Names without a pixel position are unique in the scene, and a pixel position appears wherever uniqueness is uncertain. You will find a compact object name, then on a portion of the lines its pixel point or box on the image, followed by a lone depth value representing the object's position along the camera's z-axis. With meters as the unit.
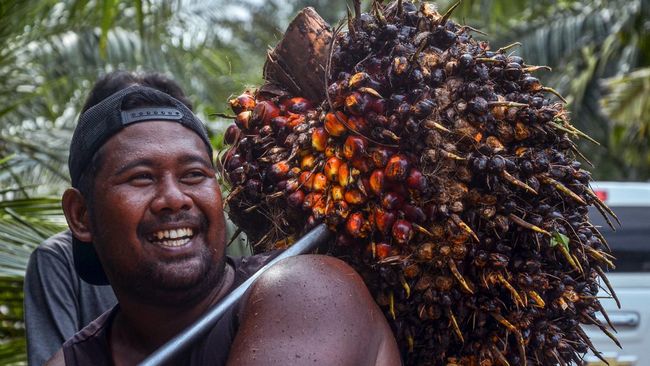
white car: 5.72
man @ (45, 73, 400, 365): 1.72
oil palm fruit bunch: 1.85
